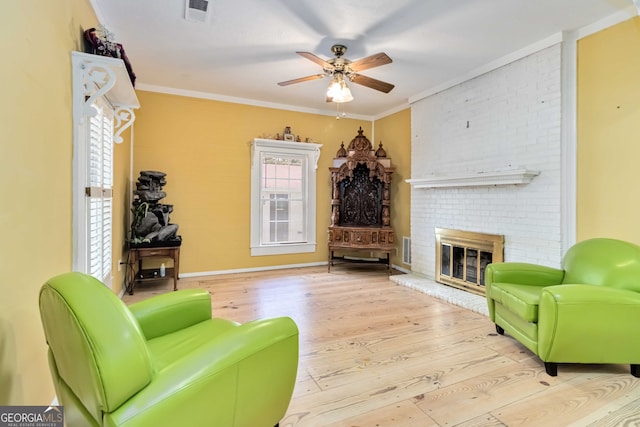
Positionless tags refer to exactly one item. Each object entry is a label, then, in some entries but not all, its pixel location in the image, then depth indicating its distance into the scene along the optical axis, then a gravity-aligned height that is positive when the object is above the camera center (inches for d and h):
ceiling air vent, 96.0 +64.8
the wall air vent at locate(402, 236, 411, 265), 200.4 -25.7
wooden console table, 144.2 -22.6
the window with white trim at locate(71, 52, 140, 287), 72.9 +15.9
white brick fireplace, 119.7 +24.6
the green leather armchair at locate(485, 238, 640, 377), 78.2 -26.6
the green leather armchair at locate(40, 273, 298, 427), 36.1 -22.4
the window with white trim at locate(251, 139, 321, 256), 196.4 +8.7
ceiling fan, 112.0 +52.8
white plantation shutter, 83.7 +4.4
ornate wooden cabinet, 192.5 +6.5
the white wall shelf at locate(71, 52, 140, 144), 71.8 +31.9
